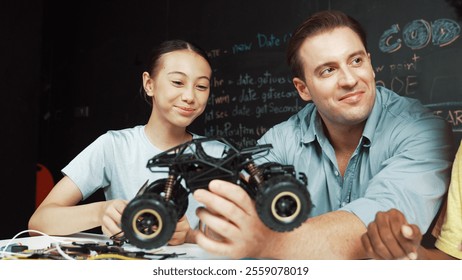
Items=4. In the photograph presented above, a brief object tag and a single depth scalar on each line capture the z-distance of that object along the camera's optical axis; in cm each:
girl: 106
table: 102
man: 94
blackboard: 130
